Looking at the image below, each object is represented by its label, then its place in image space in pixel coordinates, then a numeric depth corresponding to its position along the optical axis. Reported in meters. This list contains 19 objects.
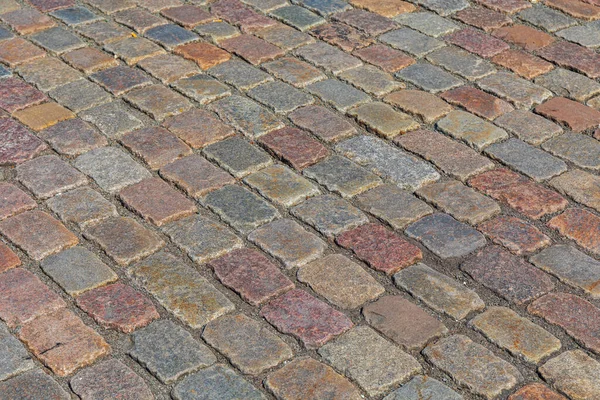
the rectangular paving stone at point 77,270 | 3.16
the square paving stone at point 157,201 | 3.49
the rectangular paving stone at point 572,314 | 3.00
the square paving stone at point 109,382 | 2.75
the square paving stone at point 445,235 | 3.38
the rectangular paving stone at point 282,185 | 3.62
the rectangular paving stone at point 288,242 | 3.32
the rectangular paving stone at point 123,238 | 3.30
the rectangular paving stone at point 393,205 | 3.52
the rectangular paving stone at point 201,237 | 3.33
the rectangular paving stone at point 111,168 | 3.67
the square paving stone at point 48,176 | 3.61
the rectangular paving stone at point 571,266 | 3.22
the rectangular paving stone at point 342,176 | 3.67
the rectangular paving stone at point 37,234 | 3.31
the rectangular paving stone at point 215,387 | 2.76
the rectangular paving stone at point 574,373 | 2.82
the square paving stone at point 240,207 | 3.48
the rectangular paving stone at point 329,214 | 3.47
